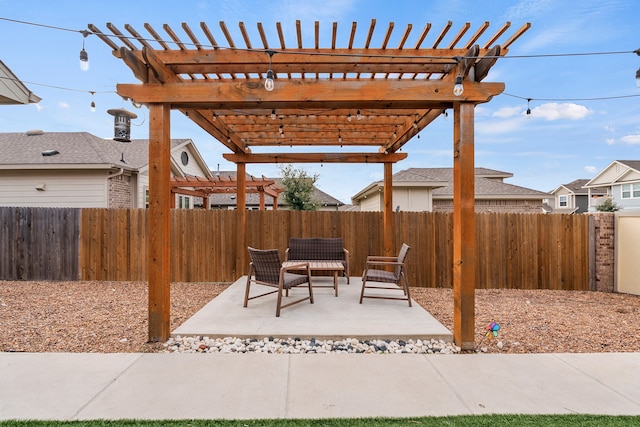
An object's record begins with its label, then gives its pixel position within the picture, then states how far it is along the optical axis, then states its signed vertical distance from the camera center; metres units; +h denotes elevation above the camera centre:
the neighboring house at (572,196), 30.39 +1.90
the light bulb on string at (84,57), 3.29 +1.68
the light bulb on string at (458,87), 3.39 +1.36
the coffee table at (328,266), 5.37 -0.87
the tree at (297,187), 15.72 +1.44
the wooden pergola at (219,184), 9.38 +0.98
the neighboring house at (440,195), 12.75 +0.96
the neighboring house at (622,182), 20.45 +2.25
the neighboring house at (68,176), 9.28 +1.22
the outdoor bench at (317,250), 6.63 -0.70
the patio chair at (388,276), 4.94 -0.94
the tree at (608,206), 21.48 +0.64
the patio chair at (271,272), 4.58 -0.83
